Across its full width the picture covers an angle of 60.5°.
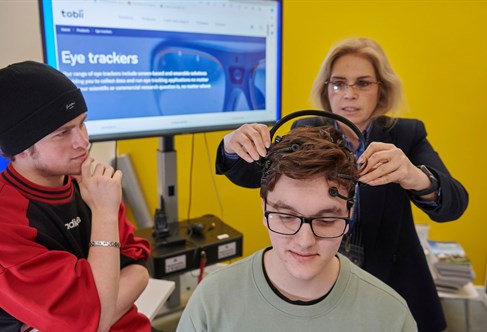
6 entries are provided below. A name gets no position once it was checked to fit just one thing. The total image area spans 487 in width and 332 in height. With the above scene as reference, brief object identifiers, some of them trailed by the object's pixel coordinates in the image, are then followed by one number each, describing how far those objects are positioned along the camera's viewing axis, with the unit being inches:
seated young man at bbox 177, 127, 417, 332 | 37.3
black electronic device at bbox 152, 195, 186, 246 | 80.4
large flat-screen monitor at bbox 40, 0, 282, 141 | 66.4
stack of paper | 94.2
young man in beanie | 42.9
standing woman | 60.1
